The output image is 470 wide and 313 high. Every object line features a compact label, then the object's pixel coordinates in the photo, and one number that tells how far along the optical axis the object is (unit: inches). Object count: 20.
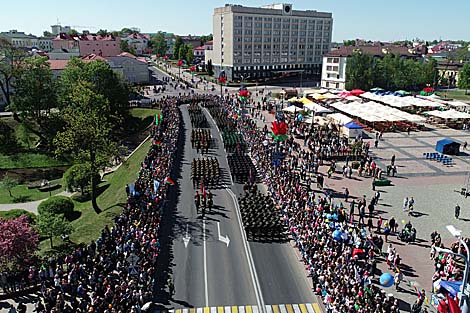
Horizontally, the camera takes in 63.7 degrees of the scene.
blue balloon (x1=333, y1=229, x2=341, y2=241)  805.2
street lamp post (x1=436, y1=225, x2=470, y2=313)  443.4
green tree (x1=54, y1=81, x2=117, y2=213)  1145.4
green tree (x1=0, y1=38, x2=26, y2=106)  2124.8
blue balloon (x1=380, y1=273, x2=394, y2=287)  674.2
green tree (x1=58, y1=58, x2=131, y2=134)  2103.8
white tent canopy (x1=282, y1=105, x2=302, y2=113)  2190.0
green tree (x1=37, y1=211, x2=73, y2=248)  860.0
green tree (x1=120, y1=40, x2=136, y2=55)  5938.0
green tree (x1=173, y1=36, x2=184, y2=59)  6043.3
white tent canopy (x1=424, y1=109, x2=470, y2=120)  2030.0
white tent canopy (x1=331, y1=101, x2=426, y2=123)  1931.6
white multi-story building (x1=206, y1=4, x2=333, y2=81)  3914.9
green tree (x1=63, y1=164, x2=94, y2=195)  1374.3
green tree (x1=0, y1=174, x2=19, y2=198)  1424.7
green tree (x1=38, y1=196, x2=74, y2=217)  1148.6
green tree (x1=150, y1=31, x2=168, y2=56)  7027.6
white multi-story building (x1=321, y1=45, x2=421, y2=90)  3516.2
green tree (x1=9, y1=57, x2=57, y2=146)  1973.4
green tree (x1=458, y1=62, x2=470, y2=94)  3321.9
